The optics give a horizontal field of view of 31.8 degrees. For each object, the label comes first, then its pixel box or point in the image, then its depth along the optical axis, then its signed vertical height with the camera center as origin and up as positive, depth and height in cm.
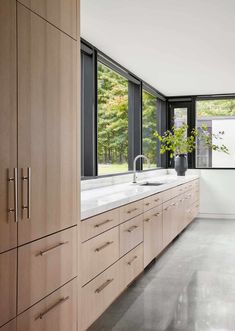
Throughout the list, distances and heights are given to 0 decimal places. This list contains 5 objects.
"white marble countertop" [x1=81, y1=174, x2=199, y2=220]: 273 -31
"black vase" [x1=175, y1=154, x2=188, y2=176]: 729 -8
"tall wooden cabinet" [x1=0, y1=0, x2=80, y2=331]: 169 -1
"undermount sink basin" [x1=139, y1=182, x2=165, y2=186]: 545 -31
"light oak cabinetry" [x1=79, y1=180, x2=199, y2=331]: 259 -71
